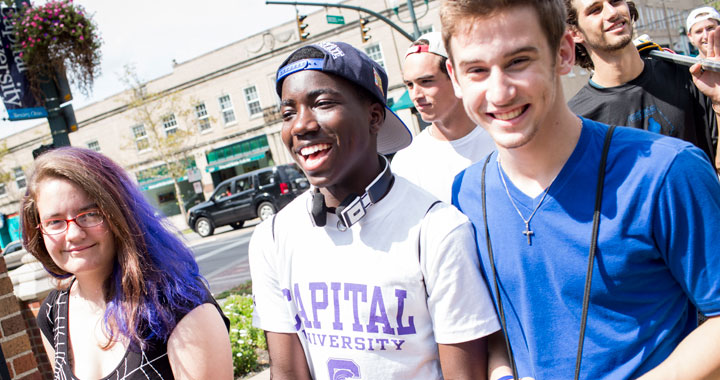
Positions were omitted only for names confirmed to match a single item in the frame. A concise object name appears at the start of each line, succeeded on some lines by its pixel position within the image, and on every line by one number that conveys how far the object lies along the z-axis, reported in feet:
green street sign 45.42
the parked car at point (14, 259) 17.17
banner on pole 14.76
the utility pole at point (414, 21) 45.88
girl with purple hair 6.05
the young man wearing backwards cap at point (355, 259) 4.65
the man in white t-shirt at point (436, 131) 8.36
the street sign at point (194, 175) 83.61
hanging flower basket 14.67
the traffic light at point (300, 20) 50.92
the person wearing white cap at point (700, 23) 11.33
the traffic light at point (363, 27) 52.39
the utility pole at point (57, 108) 14.78
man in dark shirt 7.80
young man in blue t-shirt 3.91
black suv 56.95
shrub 14.08
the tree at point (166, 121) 90.38
